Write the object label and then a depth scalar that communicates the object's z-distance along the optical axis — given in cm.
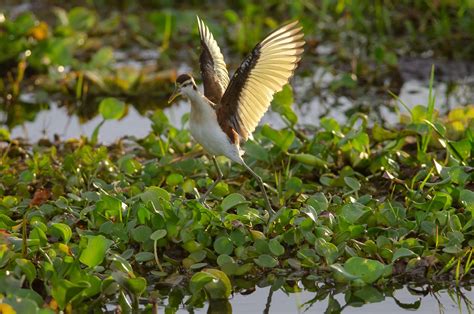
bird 998
